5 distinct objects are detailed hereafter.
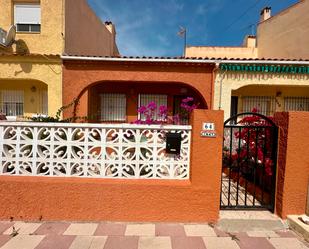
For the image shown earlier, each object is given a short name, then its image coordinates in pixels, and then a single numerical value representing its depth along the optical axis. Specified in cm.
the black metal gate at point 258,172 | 425
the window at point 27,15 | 929
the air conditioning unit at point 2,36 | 844
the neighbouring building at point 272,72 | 914
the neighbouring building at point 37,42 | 908
